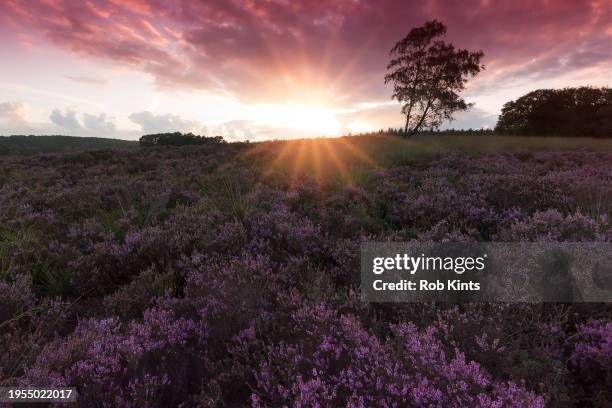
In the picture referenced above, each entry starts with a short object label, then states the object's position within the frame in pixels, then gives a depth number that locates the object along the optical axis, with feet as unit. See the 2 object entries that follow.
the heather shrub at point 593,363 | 6.36
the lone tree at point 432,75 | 110.52
